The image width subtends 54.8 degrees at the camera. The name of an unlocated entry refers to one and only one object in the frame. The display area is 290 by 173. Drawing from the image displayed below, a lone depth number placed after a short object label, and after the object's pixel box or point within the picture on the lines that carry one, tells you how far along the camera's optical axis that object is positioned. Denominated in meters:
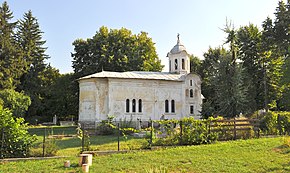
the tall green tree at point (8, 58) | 37.22
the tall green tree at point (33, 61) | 42.94
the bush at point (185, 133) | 14.01
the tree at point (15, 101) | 33.41
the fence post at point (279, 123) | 17.49
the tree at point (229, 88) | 25.38
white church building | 28.80
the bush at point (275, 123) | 17.12
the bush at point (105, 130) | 25.03
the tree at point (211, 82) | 27.14
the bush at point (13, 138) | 11.39
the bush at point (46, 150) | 11.77
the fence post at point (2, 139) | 11.25
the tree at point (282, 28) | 33.69
